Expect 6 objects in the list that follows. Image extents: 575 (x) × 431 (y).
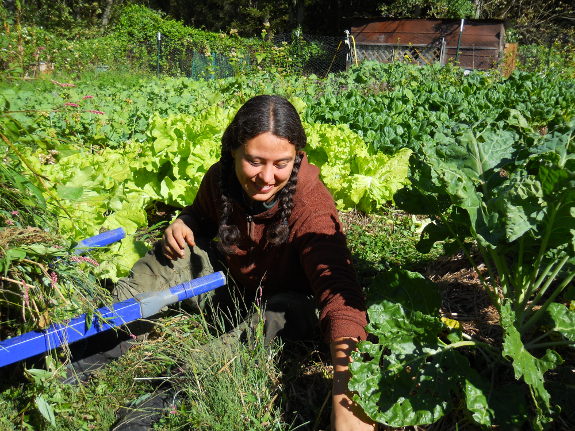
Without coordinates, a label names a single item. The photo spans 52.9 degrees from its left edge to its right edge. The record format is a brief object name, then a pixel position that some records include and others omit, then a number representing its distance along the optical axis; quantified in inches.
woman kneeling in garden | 86.7
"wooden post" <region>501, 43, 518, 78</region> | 630.8
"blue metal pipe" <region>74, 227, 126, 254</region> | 105.2
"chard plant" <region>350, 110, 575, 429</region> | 68.9
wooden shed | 752.3
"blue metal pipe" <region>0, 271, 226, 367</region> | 81.4
